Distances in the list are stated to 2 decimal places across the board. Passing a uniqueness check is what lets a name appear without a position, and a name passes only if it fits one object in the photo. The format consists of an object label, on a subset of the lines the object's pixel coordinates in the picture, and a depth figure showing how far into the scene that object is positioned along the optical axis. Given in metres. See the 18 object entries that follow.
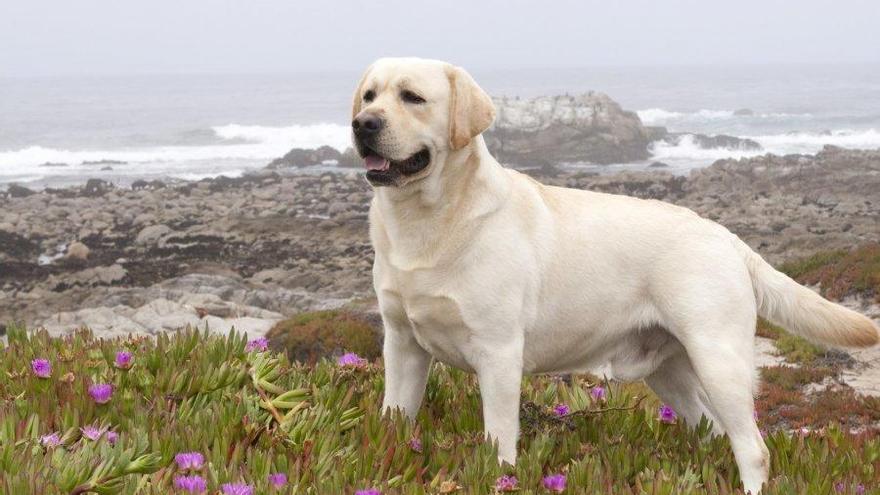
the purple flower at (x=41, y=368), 5.15
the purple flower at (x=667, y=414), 5.77
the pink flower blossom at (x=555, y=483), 4.09
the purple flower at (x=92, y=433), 4.15
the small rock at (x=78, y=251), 29.05
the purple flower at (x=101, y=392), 4.76
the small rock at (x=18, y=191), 42.41
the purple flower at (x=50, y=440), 4.04
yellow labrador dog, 4.95
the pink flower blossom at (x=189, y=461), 3.78
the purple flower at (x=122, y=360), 5.29
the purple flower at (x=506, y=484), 3.84
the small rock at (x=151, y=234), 31.38
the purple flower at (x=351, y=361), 6.13
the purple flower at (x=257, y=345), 6.36
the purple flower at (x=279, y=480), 3.72
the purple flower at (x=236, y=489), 3.42
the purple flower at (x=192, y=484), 3.48
